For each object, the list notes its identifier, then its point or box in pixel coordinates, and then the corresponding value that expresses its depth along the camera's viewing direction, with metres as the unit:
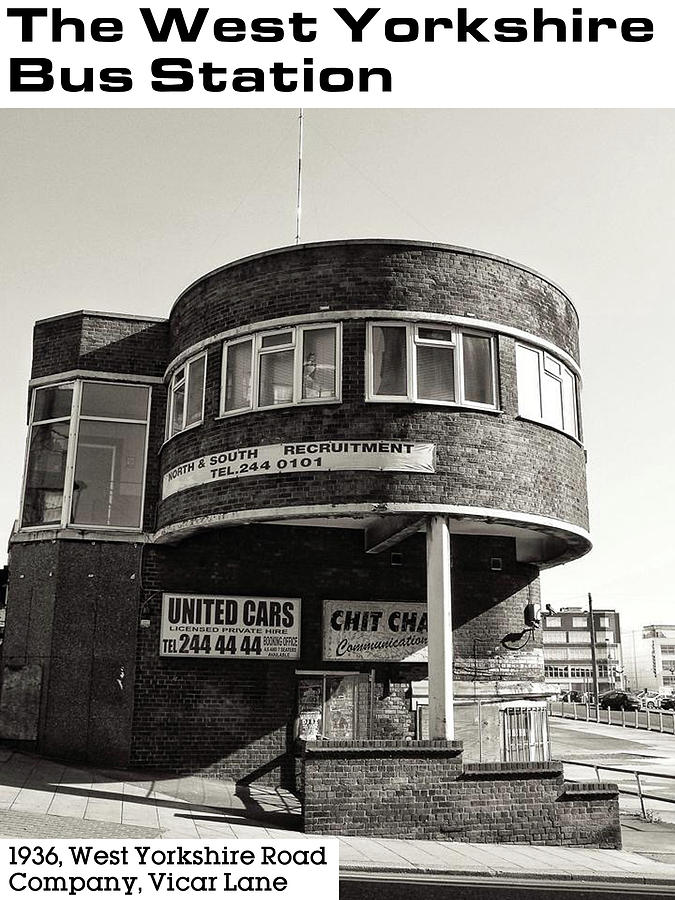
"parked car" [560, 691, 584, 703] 77.47
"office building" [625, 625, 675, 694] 111.62
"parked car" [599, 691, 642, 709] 62.58
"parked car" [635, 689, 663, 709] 67.56
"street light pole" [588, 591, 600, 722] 44.67
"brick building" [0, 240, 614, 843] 12.92
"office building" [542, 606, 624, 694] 110.38
